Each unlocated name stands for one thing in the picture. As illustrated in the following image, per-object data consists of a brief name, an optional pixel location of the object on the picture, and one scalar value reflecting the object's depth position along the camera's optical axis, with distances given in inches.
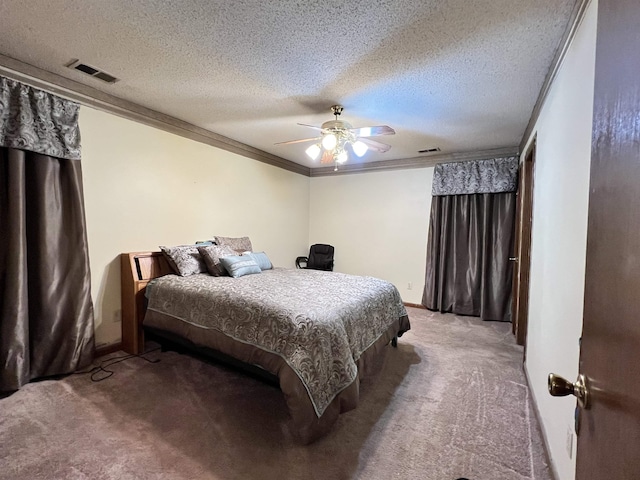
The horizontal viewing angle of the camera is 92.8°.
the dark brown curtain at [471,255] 162.6
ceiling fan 104.7
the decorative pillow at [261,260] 147.9
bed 70.8
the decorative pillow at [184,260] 120.8
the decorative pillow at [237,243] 149.4
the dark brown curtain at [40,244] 87.3
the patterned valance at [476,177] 158.1
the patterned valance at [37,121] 87.1
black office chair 204.8
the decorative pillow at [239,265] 122.8
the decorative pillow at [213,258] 123.9
